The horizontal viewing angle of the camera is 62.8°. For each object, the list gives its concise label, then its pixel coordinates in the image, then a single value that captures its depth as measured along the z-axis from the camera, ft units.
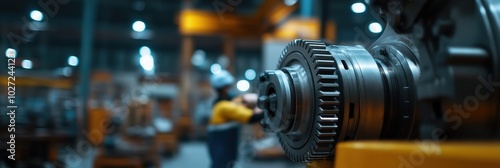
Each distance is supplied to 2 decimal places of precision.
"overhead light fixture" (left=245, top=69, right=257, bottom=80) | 59.00
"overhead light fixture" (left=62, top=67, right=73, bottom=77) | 38.00
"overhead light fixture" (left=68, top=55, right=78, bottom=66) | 42.77
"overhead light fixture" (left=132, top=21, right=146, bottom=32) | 44.21
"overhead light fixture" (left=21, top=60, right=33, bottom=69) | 11.34
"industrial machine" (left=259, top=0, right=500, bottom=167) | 2.30
